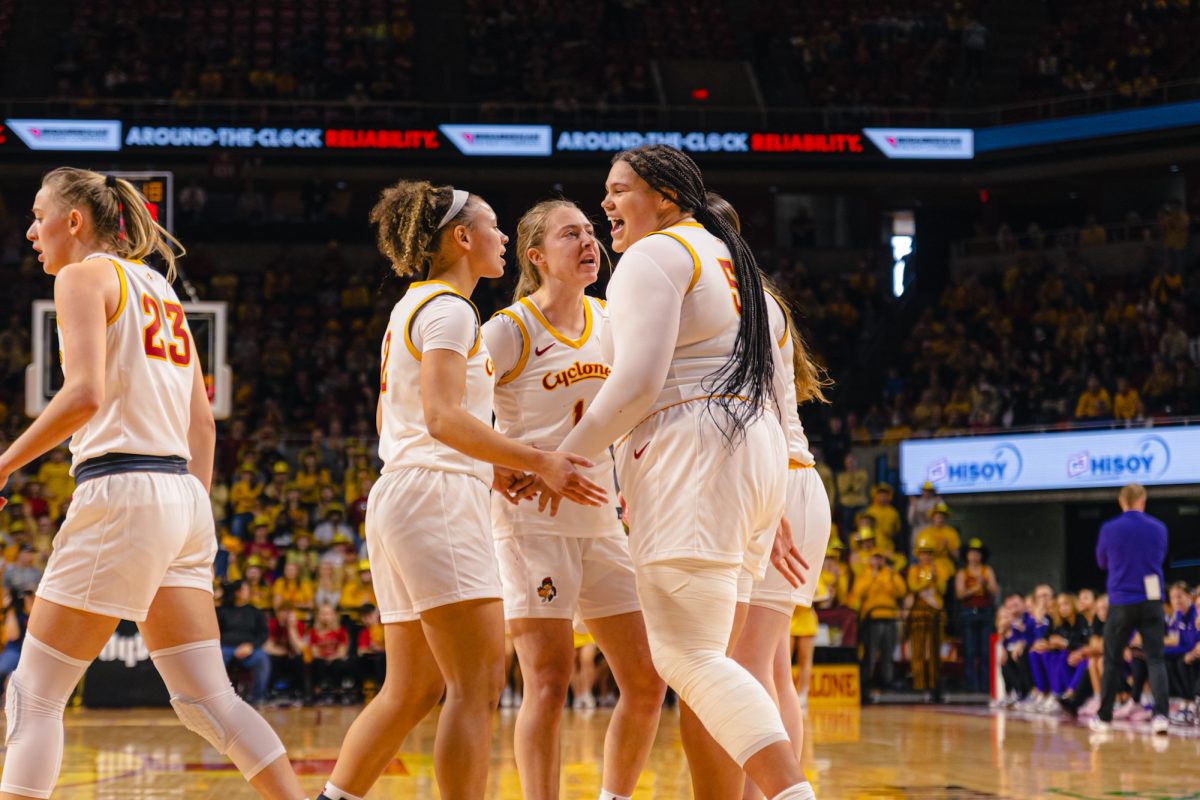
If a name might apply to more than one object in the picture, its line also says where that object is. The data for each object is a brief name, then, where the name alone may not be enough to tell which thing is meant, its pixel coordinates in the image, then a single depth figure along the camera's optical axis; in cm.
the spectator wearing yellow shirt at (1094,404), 1981
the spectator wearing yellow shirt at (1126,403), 1950
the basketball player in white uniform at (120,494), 409
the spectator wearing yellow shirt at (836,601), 1491
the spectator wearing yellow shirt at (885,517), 1717
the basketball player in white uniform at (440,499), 442
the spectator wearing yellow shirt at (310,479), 1766
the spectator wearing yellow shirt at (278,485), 1748
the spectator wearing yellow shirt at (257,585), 1423
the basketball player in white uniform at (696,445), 410
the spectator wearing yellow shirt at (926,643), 1531
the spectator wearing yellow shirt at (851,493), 1903
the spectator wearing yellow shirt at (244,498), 1631
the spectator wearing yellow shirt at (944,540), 1636
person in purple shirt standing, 1116
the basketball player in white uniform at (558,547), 502
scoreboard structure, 1128
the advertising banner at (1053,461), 1722
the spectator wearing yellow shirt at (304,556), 1501
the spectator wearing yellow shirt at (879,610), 1516
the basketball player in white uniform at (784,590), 460
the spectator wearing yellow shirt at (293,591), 1451
